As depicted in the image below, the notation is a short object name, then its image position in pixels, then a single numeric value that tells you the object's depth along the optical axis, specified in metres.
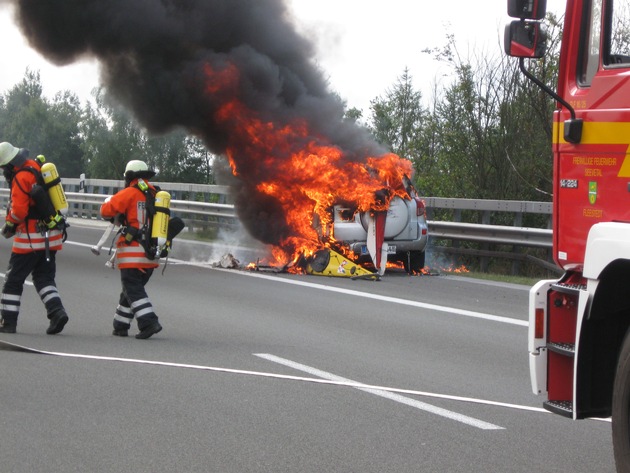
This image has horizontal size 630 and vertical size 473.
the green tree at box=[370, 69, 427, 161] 45.92
